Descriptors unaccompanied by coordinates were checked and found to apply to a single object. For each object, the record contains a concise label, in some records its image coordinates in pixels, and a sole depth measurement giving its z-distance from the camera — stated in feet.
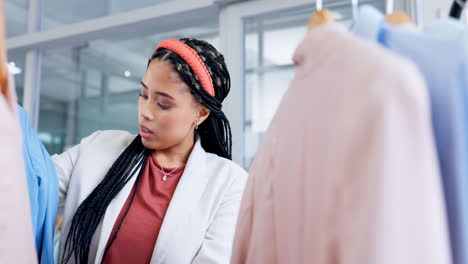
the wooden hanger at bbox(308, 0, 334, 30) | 1.93
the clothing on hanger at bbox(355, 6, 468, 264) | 1.47
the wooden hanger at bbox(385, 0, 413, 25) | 1.93
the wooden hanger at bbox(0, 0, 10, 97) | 1.71
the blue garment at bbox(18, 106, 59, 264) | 2.87
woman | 3.57
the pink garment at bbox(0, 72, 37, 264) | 1.71
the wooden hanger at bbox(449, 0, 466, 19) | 2.14
